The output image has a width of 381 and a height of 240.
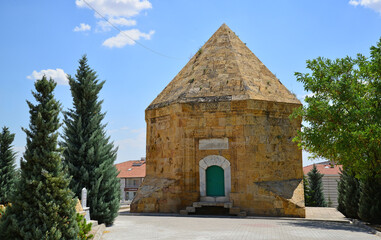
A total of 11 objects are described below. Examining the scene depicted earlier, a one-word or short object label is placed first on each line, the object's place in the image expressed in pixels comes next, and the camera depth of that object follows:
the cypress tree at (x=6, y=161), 16.61
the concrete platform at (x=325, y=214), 15.47
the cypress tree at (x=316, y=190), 26.19
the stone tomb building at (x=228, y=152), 16.20
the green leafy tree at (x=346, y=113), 12.16
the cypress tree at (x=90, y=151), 11.78
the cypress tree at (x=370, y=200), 13.08
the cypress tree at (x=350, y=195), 15.30
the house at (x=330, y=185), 32.56
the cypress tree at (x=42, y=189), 7.10
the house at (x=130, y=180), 41.03
